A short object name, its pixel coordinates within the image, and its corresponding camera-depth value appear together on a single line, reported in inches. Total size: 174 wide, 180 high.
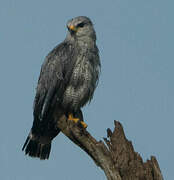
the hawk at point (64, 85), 554.3
